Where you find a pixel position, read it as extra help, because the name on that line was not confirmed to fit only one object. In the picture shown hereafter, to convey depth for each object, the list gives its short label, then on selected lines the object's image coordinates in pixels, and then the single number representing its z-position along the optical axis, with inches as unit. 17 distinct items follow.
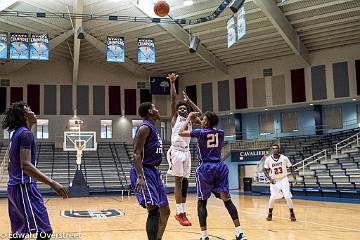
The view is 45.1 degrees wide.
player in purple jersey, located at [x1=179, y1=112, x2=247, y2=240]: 232.7
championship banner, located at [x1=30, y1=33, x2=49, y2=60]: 681.0
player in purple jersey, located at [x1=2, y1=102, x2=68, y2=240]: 144.9
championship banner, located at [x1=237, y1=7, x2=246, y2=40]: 533.6
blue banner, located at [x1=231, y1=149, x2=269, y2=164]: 965.8
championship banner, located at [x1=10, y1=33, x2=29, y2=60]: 673.6
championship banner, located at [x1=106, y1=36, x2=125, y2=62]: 710.5
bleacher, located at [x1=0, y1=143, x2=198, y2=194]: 896.9
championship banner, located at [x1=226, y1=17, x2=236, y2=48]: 575.8
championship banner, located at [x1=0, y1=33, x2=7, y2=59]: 682.2
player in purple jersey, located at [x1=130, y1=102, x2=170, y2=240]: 173.8
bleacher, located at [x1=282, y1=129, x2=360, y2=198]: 643.9
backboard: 917.2
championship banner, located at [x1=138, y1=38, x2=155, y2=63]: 710.5
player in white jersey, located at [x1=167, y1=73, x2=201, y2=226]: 256.4
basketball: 453.4
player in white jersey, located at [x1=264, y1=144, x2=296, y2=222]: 363.3
